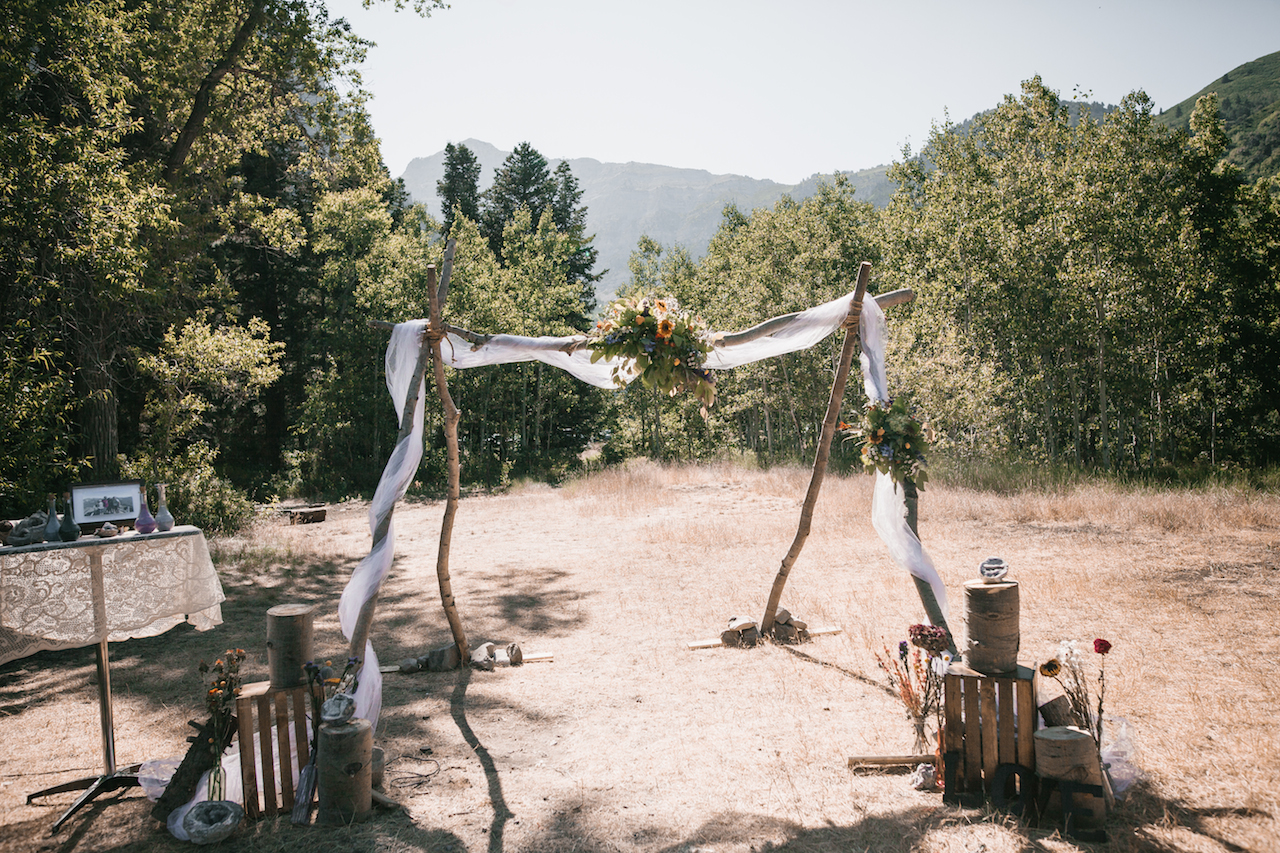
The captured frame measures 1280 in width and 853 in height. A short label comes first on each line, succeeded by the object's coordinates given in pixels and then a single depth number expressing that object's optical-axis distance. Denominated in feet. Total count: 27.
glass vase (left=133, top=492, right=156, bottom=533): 14.88
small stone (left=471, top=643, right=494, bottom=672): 20.70
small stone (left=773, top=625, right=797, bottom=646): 21.45
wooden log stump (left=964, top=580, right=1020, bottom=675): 12.03
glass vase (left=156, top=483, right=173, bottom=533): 15.18
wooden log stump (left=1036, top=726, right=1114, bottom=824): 10.46
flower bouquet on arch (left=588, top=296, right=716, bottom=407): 18.37
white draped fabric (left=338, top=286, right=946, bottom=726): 15.05
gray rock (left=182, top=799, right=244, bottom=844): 11.14
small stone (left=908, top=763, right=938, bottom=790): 12.21
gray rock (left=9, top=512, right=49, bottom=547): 13.34
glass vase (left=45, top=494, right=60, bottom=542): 13.48
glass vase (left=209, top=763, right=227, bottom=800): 12.00
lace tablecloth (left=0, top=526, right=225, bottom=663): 14.23
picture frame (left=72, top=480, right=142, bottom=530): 14.80
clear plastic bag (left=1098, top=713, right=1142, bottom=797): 11.33
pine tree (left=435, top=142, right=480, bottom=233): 109.29
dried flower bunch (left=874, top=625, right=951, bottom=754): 12.98
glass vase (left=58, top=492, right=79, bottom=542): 13.58
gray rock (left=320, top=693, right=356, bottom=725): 11.84
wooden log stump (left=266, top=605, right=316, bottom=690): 13.75
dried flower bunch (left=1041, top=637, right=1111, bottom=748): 11.36
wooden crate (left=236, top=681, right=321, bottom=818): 12.03
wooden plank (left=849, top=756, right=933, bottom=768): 12.91
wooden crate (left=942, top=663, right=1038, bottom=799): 11.36
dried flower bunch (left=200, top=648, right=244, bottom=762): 12.19
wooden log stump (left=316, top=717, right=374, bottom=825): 11.66
